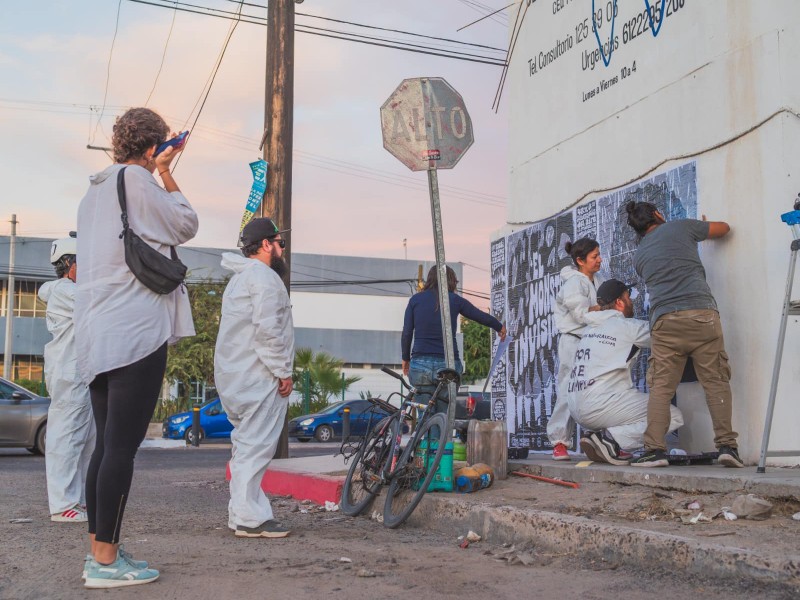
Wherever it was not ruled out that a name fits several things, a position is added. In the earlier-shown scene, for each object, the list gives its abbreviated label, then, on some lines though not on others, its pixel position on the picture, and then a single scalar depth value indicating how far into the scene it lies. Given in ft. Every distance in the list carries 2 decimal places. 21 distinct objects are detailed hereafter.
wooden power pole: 34.78
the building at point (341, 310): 138.62
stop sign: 20.86
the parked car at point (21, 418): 49.44
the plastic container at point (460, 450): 22.89
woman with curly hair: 12.92
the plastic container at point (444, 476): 20.25
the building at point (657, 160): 19.54
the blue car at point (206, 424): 75.77
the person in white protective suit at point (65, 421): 20.62
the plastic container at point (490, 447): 21.75
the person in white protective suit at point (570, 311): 23.27
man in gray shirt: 19.36
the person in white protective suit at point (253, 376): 17.87
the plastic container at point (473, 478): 20.22
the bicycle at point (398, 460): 19.13
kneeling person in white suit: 21.04
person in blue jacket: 24.67
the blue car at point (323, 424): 79.66
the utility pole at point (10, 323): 111.96
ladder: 16.88
